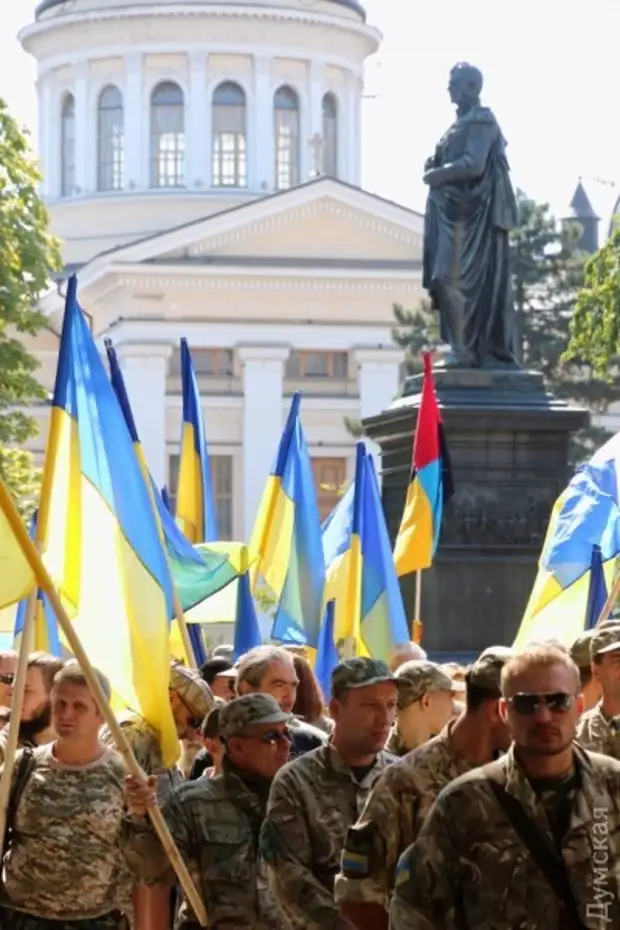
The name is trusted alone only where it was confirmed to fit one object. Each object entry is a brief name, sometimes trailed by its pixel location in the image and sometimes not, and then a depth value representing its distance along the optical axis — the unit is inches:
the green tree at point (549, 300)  1942.7
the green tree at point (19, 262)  1077.1
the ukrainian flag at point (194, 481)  569.3
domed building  2439.7
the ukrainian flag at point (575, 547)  475.5
